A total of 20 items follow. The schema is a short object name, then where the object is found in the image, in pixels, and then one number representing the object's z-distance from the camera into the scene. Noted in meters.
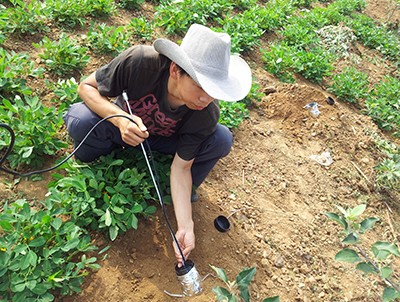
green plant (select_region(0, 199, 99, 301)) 1.73
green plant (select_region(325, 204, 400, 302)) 1.30
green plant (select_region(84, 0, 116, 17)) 3.88
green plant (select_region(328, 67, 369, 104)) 4.77
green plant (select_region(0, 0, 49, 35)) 3.25
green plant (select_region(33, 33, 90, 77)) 3.06
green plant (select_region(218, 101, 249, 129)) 3.33
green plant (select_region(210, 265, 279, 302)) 1.37
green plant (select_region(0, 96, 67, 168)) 2.30
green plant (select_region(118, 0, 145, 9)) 4.48
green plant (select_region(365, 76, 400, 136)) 4.53
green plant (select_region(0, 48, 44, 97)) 2.65
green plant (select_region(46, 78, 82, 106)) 2.71
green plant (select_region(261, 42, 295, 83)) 4.60
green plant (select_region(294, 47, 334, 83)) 4.77
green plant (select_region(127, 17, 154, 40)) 3.96
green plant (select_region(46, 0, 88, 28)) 3.59
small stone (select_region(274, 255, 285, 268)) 2.48
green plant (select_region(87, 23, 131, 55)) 3.45
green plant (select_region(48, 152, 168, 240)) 2.06
